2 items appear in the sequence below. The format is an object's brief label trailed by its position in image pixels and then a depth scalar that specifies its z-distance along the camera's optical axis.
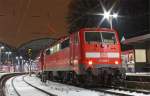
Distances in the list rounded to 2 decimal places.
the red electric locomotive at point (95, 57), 25.69
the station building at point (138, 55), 37.47
